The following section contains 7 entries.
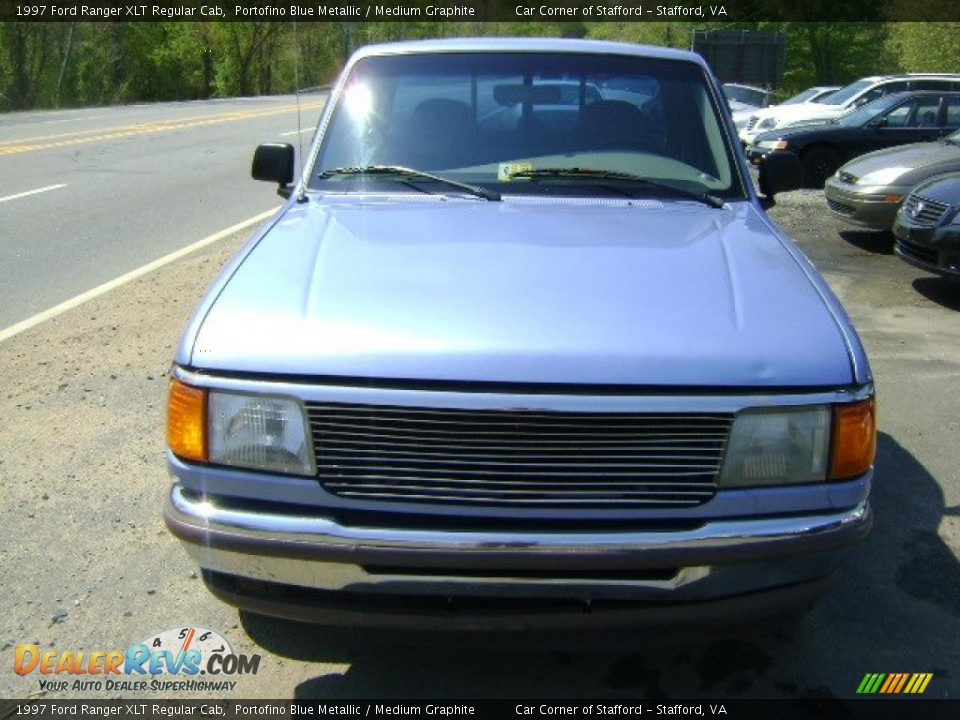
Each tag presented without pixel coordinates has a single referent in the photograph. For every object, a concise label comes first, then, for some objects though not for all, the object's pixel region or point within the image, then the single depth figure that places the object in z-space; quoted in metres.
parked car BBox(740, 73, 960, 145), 17.39
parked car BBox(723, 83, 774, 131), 24.41
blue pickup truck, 2.40
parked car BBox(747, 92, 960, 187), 13.81
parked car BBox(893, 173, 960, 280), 7.64
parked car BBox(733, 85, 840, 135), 19.95
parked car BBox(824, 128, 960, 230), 9.72
